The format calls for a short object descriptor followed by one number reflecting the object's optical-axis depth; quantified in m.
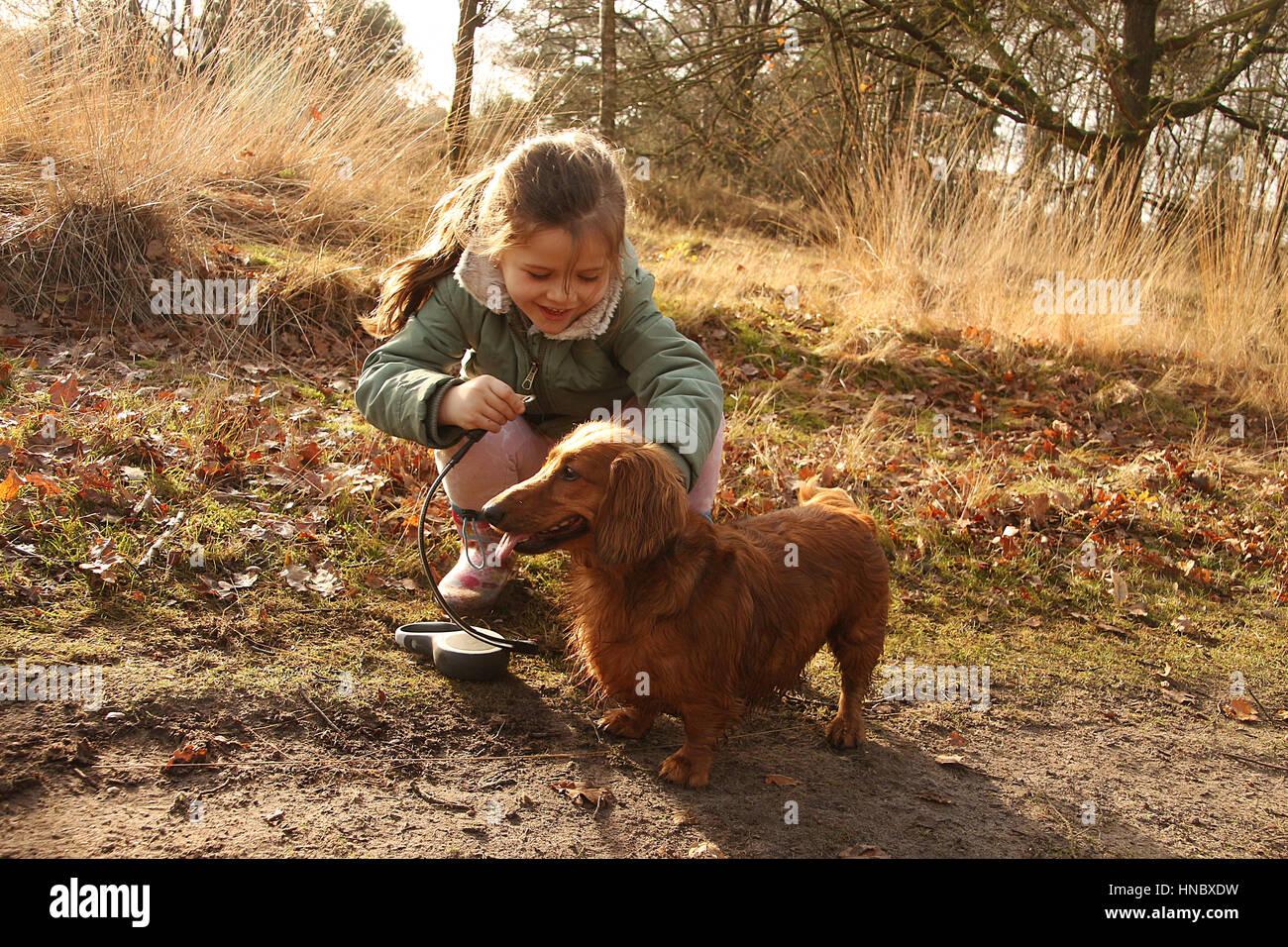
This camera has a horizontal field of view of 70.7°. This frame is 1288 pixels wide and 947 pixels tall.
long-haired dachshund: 2.51
